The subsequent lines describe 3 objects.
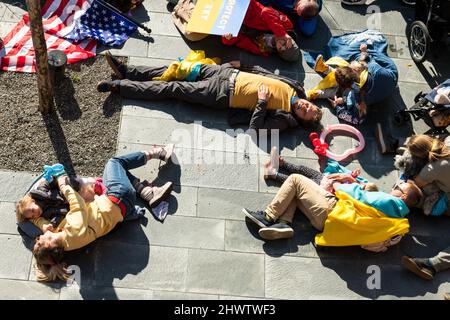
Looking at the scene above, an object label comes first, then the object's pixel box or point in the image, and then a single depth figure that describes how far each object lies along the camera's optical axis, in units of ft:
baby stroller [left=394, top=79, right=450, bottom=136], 23.71
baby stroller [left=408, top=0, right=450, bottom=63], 26.50
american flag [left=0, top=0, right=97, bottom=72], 25.56
